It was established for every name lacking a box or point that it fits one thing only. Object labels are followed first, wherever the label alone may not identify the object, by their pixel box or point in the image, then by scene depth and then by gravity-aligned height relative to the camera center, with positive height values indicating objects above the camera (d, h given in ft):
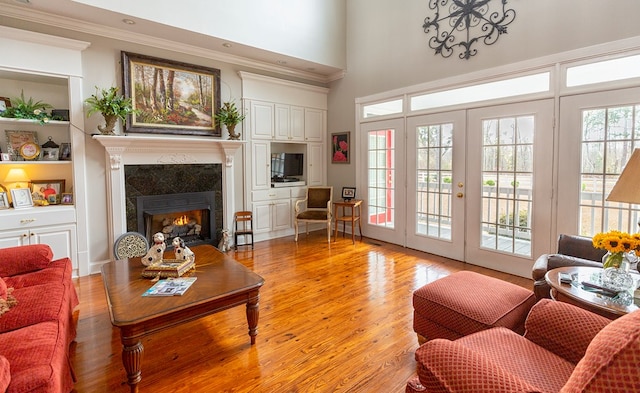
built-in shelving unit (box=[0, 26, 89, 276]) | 11.48 +1.65
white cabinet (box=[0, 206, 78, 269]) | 11.40 -1.84
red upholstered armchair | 2.66 -2.36
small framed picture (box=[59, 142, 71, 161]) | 12.89 +0.98
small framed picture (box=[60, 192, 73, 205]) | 12.89 -0.85
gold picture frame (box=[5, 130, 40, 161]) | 12.03 +1.33
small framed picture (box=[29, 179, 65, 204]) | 12.63 -0.49
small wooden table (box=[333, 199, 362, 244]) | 17.87 -2.02
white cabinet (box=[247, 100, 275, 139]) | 17.57 +3.03
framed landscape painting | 14.05 +3.63
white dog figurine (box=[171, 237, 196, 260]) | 8.59 -1.93
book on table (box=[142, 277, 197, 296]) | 7.14 -2.45
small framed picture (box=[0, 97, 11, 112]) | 11.51 +2.60
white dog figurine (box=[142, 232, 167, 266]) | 8.41 -1.93
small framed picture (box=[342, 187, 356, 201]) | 19.02 -1.00
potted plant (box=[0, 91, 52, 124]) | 11.50 +2.31
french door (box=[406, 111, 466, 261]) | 14.40 -0.38
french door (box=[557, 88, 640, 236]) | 10.17 +0.59
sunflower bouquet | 5.77 -1.24
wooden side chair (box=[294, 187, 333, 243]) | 18.04 -1.71
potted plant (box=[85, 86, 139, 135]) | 12.62 +2.68
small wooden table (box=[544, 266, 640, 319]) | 5.55 -2.17
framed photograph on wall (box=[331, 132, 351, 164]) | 19.57 +1.65
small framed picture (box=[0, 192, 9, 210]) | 11.75 -0.83
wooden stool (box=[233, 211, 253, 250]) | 16.90 -2.60
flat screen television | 19.31 +0.57
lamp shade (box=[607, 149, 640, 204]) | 5.75 -0.17
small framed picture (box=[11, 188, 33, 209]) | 11.85 -0.73
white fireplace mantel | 13.41 +0.91
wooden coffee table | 6.14 -2.53
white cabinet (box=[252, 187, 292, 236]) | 18.16 -1.90
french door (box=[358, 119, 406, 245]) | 16.88 -0.25
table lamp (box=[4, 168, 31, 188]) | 12.35 +0.01
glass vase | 6.10 -1.92
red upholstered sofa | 4.51 -2.58
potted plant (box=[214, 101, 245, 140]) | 16.07 +2.84
